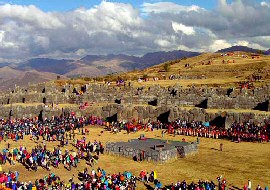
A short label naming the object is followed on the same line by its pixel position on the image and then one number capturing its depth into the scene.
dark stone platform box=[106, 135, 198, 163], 38.94
